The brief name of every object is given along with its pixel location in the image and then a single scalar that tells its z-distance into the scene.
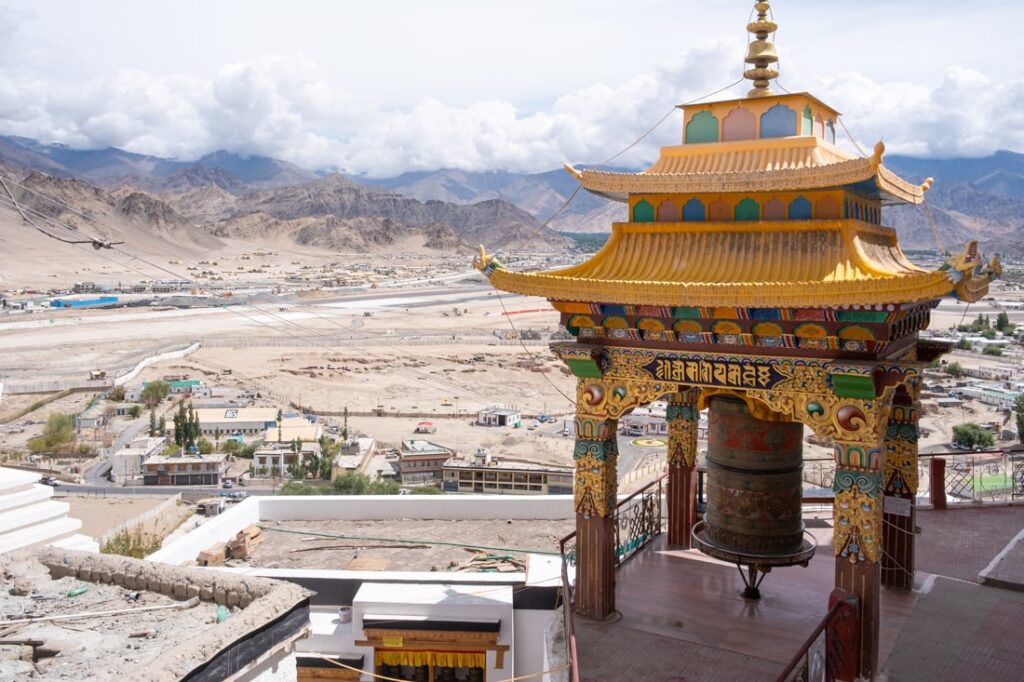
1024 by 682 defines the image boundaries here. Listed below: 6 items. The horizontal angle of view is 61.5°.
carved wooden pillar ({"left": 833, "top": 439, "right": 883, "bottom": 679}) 7.66
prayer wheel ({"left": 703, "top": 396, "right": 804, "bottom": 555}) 9.27
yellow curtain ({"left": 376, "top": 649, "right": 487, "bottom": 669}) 9.66
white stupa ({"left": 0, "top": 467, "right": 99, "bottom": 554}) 9.55
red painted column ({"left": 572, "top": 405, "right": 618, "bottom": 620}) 8.98
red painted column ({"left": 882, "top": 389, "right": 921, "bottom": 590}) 9.64
